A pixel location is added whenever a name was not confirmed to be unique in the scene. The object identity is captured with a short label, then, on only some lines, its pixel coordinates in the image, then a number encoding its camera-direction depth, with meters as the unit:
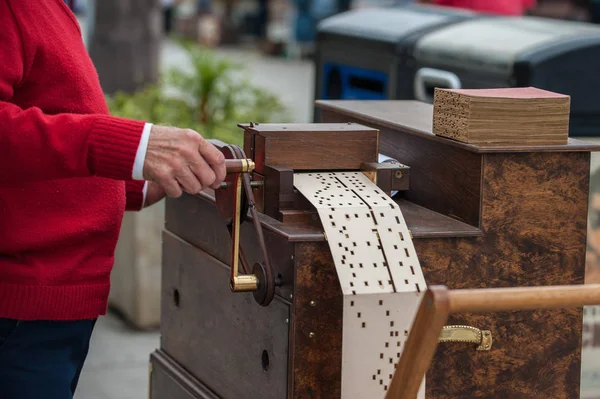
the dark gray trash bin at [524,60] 6.60
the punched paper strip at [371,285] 3.49
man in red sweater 3.32
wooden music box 3.54
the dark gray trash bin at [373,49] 8.09
